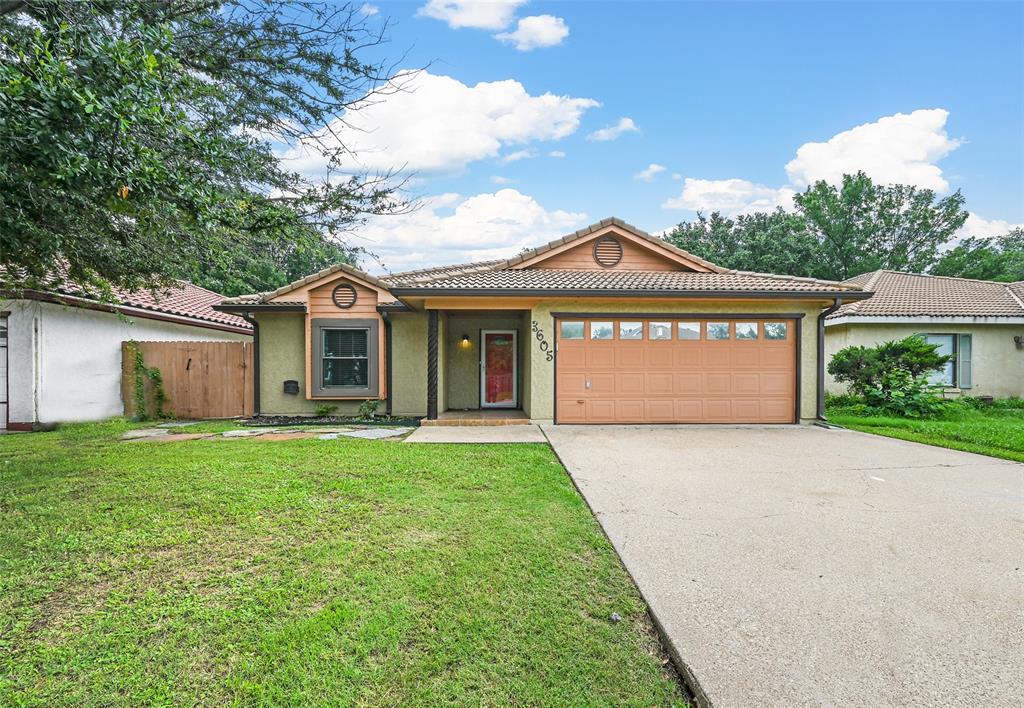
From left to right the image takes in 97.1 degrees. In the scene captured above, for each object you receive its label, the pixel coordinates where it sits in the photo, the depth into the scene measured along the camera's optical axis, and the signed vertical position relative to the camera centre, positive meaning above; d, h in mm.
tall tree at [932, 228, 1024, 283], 25531 +4998
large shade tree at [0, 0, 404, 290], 3311 +1900
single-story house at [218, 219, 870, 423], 9125 +270
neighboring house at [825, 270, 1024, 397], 13445 +502
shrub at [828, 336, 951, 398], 10883 -304
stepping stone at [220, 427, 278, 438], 8203 -1507
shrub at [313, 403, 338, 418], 10445 -1357
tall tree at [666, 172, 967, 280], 27469 +7636
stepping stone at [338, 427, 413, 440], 8051 -1511
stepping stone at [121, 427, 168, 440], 8180 -1523
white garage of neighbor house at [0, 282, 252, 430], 8891 +13
